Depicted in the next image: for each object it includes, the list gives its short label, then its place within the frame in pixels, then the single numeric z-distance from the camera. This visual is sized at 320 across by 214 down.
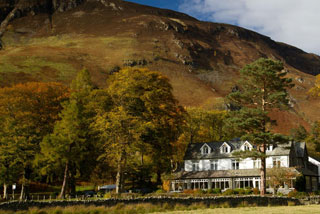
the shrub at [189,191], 53.88
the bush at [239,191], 50.94
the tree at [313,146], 87.61
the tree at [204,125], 79.06
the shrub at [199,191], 52.19
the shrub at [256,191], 49.98
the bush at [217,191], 54.11
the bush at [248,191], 50.32
